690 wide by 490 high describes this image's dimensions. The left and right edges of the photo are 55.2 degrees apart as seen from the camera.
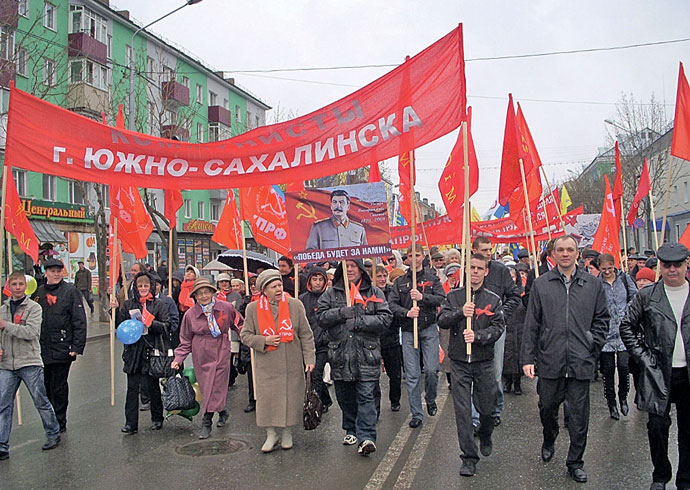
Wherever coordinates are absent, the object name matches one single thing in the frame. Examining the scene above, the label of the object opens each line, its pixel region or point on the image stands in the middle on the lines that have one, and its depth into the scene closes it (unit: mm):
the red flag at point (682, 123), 8148
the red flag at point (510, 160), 9938
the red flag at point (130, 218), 9578
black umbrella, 10477
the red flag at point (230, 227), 12555
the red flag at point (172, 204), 11709
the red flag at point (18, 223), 8086
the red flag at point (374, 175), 9424
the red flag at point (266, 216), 10859
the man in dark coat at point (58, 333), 7305
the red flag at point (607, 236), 10836
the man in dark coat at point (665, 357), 4961
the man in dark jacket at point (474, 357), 5773
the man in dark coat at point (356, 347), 6273
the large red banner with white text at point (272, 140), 6473
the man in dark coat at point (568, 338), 5434
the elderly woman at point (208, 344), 7191
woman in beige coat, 6535
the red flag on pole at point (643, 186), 12961
